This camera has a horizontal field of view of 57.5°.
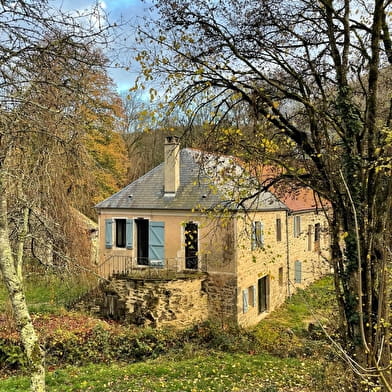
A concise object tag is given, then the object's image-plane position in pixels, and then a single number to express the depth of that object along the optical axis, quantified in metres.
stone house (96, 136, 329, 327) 13.23
